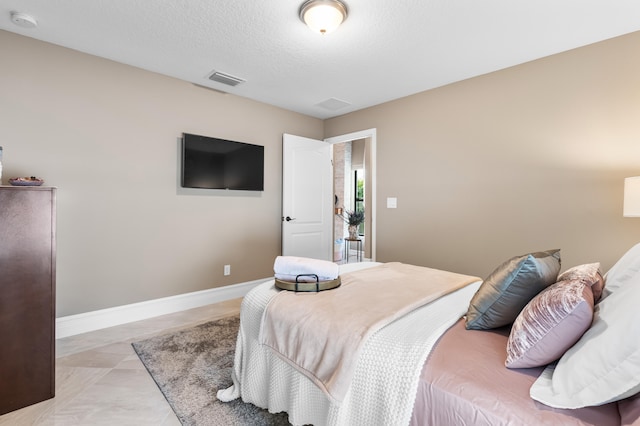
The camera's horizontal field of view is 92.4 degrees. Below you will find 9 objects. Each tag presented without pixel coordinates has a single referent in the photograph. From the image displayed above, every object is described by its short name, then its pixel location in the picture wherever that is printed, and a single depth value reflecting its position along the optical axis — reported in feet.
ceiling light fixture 6.35
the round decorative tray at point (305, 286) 5.39
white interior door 13.29
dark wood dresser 5.51
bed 2.60
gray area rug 5.28
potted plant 20.77
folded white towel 5.73
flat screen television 10.51
